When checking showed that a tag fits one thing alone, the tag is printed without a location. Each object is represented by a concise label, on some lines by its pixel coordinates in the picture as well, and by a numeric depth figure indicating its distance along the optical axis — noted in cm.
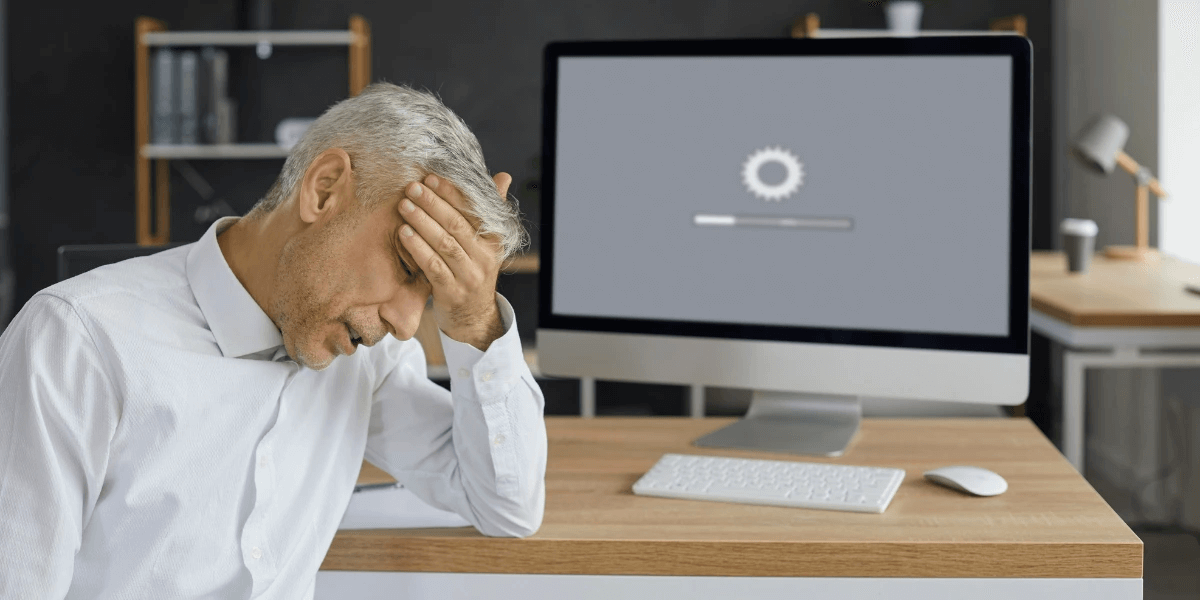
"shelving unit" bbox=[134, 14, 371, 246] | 400
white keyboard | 111
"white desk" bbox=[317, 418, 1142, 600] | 99
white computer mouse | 114
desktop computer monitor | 126
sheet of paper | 108
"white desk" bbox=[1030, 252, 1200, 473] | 215
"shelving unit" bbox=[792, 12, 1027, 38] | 401
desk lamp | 311
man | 83
